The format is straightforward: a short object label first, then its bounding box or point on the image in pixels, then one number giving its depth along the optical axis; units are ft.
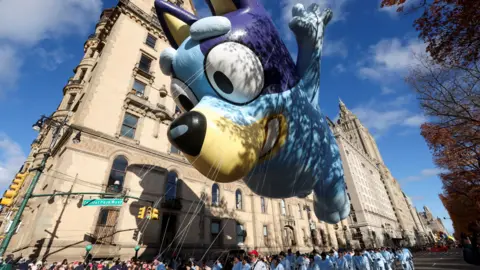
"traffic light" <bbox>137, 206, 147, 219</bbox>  31.55
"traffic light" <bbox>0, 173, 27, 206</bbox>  23.12
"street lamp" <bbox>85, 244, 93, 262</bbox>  31.32
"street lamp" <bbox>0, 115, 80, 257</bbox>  22.55
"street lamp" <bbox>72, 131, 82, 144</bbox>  31.32
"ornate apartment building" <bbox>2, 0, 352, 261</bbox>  34.27
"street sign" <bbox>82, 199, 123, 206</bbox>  28.99
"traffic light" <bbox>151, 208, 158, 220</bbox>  31.25
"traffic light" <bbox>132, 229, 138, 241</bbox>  38.14
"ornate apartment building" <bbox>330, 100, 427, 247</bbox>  154.30
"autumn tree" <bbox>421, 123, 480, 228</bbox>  26.43
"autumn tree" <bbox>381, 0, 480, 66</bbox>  14.66
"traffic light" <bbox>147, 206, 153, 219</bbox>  31.33
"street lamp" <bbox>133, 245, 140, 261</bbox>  35.06
